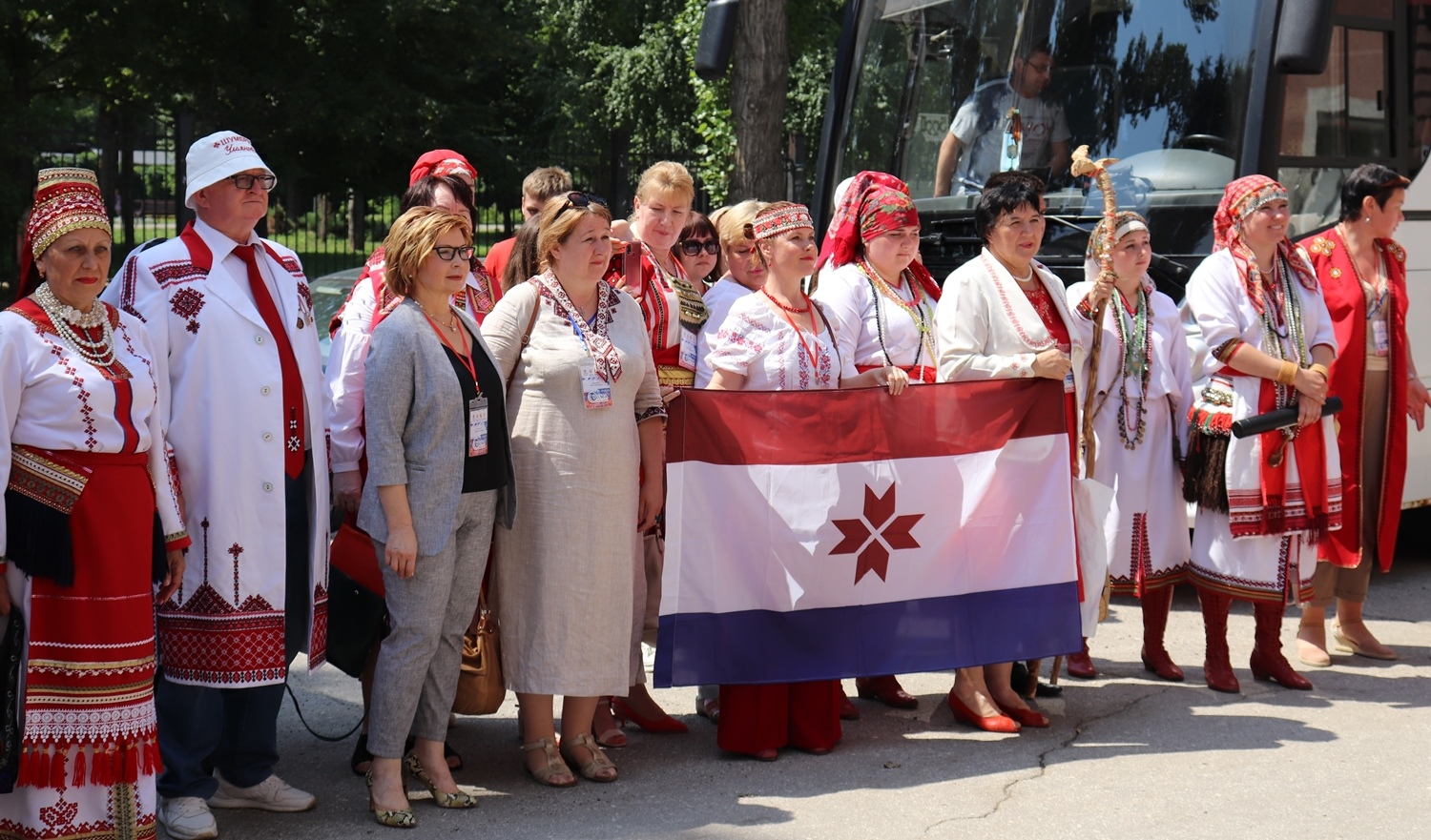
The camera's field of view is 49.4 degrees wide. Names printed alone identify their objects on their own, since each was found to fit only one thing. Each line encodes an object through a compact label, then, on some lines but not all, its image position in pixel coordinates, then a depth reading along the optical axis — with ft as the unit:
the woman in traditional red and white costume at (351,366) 15.87
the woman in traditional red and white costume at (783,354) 17.60
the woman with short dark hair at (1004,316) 18.24
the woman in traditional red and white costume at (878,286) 18.52
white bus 24.48
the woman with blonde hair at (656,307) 18.26
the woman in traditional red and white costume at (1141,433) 20.98
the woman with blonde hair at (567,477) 16.02
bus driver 26.21
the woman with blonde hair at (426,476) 14.85
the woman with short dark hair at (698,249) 20.36
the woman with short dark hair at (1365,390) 22.00
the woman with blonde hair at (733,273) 18.24
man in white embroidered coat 14.44
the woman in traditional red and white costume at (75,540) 13.00
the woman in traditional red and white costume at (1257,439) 20.45
